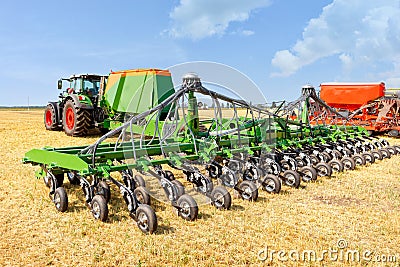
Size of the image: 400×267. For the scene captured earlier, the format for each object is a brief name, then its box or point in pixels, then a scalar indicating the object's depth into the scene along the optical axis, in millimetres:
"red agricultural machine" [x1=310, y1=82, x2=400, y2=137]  12242
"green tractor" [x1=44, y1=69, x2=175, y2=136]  9117
